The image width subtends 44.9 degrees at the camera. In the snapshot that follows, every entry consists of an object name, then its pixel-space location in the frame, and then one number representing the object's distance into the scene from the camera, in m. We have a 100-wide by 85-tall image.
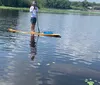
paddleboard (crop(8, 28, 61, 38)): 10.80
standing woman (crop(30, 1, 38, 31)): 11.15
